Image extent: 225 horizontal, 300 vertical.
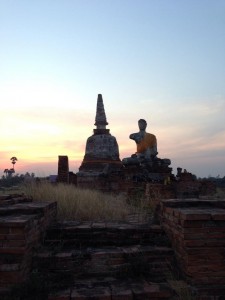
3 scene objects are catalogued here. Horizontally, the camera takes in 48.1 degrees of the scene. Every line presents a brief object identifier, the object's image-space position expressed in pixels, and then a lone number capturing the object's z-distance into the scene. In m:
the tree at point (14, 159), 32.06
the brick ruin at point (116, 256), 2.53
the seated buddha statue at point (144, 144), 9.39
